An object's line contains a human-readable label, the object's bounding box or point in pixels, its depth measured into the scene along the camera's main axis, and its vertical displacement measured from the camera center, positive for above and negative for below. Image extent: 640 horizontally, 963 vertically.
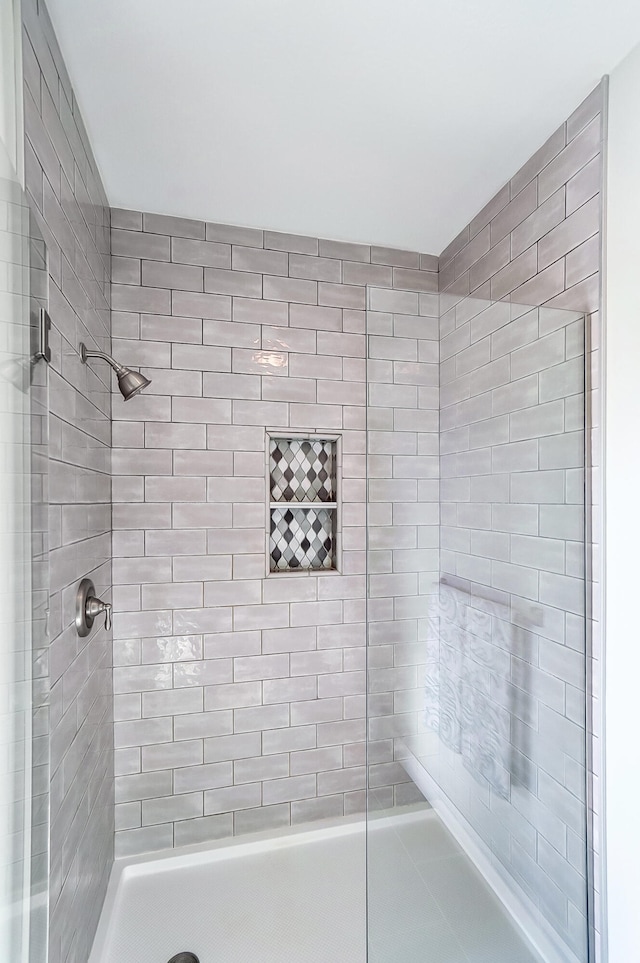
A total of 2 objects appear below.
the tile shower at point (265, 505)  1.30 -0.08
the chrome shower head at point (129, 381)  1.68 +0.34
